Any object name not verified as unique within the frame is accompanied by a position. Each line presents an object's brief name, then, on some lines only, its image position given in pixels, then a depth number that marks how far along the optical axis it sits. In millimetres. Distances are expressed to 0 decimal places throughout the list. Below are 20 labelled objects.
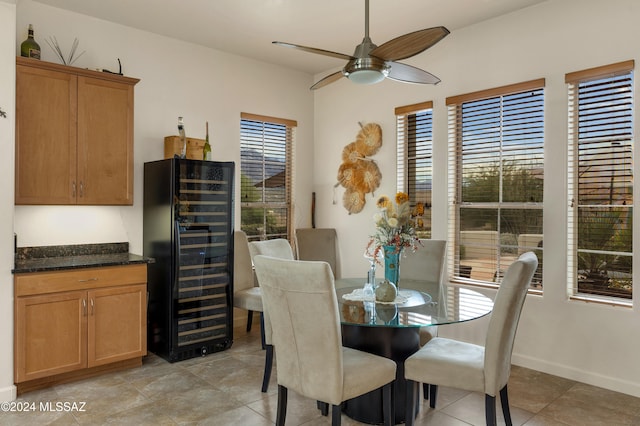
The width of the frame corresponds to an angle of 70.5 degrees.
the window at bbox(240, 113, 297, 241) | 5102
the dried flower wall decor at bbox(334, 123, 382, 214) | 4984
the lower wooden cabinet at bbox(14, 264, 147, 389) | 3186
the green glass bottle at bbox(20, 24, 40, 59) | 3479
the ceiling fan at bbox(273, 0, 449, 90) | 2391
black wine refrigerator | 3859
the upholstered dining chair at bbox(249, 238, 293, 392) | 3242
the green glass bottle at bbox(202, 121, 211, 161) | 4228
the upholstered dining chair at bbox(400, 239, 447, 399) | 3723
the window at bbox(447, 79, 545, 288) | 3783
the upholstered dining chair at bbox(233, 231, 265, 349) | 4371
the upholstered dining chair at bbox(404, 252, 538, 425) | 2285
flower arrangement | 2889
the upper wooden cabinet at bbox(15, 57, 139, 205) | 3393
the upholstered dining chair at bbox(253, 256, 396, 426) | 2158
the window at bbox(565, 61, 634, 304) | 3305
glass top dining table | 2389
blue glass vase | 3043
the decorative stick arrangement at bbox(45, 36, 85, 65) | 3799
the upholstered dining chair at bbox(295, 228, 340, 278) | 5215
